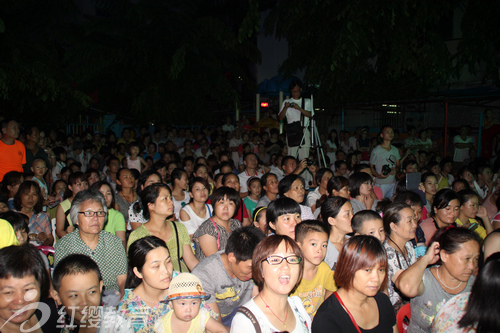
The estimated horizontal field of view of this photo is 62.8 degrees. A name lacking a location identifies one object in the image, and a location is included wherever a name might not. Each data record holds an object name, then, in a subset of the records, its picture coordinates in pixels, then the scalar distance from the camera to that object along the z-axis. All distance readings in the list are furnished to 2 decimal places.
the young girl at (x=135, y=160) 8.98
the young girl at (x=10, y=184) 5.55
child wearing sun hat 2.67
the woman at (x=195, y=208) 5.18
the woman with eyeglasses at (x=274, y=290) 2.39
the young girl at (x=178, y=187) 6.26
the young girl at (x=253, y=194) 6.58
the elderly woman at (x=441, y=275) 2.95
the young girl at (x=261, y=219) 4.58
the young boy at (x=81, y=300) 2.71
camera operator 7.36
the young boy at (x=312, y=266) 3.27
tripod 7.74
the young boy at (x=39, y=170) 6.37
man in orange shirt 6.52
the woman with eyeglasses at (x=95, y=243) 3.61
